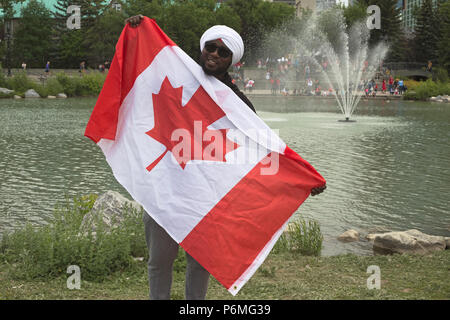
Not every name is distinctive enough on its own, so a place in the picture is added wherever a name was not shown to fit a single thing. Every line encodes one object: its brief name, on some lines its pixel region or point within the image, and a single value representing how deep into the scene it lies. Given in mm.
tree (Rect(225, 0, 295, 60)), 98000
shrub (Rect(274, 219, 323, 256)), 7531
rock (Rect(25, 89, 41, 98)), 44188
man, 4090
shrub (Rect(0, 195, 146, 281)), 5875
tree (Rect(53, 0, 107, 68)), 81438
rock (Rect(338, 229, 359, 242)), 9086
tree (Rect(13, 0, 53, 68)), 79312
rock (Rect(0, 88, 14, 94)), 43312
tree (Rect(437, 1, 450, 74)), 74812
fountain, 60694
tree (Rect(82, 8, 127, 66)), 74294
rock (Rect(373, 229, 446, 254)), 7809
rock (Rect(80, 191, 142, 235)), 7262
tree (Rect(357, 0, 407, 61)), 91438
